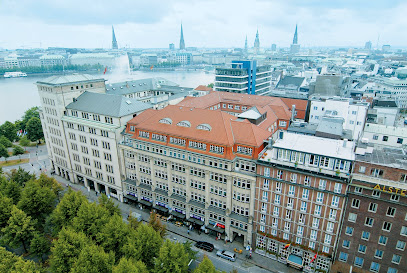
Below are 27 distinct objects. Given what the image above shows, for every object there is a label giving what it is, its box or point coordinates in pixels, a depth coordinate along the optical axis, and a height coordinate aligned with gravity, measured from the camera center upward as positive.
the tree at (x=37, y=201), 58.89 -32.98
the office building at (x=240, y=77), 136.75 -16.12
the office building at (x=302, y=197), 46.78 -26.90
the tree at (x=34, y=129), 118.25 -35.12
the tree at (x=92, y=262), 39.53 -30.83
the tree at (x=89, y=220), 48.96 -30.90
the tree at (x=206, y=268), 37.81 -30.17
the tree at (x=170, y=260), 40.25 -30.98
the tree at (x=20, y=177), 73.06 -34.05
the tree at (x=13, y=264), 39.83 -31.88
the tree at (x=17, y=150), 103.61 -38.35
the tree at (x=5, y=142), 108.52 -36.98
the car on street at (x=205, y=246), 56.82 -40.82
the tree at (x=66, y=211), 52.72 -31.13
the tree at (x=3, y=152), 101.04 -38.01
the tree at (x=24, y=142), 112.05 -38.17
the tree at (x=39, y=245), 50.53 -36.10
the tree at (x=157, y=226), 54.19 -34.82
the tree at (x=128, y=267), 36.94 -29.46
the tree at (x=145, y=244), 43.96 -31.47
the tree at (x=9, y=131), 121.81 -36.59
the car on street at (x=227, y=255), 54.22 -40.78
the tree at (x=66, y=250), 42.66 -31.18
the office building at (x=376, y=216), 41.94 -26.77
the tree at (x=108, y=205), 57.41 -32.58
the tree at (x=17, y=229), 51.66 -33.73
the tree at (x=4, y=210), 55.38 -32.32
